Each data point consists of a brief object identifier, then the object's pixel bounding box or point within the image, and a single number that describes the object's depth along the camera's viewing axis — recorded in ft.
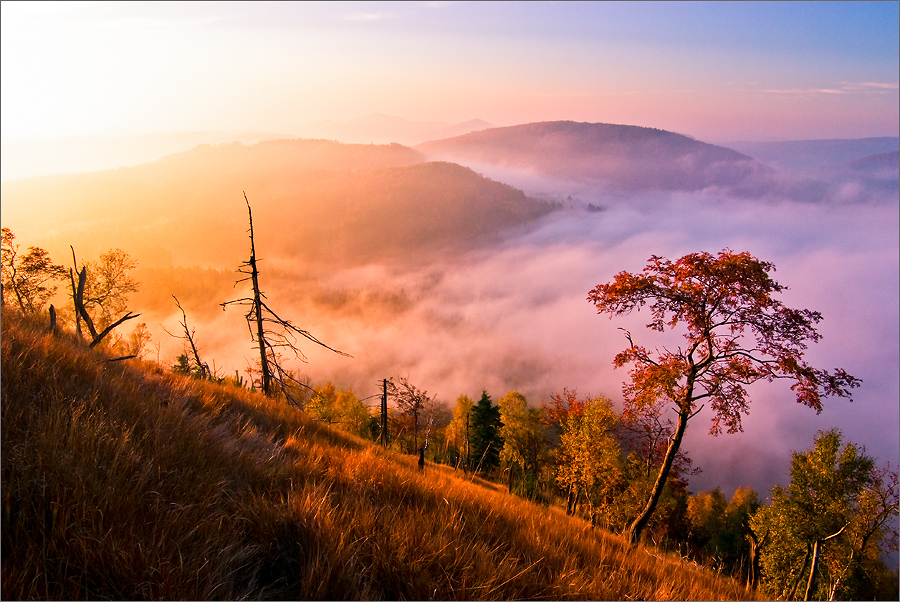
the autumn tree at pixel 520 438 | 143.02
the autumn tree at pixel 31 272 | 59.62
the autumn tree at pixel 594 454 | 89.45
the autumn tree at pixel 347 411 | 139.03
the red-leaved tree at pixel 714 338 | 34.22
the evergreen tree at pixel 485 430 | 158.81
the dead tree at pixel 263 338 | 43.68
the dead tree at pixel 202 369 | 37.88
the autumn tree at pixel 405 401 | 86.10
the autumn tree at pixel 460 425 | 173.58
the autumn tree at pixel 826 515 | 69.97
